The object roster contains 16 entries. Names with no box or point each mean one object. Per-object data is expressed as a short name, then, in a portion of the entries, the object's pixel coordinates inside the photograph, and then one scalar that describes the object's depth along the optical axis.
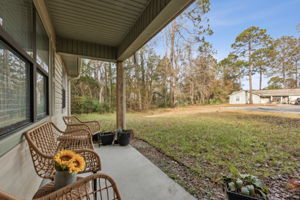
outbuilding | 15.54
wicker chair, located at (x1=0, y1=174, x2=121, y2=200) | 0.71
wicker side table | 0.82
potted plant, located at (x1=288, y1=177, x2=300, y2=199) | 1.07
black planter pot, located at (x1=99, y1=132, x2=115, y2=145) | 3.33
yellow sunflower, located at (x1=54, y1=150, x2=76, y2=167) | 0.94
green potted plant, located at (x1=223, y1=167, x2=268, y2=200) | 1.17
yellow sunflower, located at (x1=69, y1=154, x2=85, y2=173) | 0.92
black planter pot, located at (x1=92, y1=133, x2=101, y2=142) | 3.50
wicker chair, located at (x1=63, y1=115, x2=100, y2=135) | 2.84
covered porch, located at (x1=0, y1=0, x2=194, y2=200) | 1.09
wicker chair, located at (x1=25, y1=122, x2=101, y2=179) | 1.27
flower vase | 0.93
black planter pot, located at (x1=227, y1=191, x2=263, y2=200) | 1.14
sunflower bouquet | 0.93
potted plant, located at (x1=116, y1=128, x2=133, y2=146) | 3.28
